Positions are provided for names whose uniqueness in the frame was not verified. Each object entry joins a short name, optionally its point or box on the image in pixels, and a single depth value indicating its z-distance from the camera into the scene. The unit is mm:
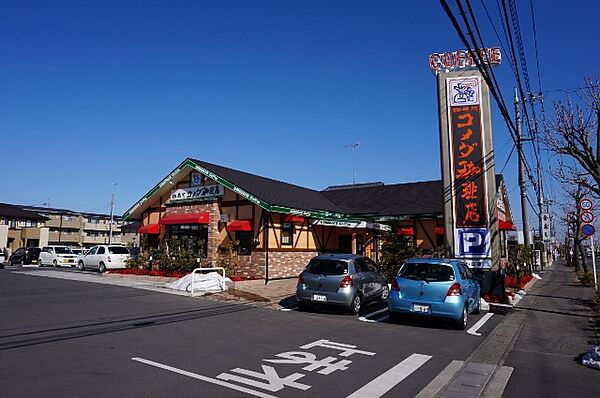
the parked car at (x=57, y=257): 32250
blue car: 9633
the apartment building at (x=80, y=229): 62281
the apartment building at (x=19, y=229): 50594
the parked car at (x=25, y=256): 37375
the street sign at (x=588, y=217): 14821
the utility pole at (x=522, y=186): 21819
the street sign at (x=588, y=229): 15023
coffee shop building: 19941
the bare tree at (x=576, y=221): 30283
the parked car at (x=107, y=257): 24656
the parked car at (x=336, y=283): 11492
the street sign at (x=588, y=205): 14344
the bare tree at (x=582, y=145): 12852
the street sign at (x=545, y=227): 26189
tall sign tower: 14789
